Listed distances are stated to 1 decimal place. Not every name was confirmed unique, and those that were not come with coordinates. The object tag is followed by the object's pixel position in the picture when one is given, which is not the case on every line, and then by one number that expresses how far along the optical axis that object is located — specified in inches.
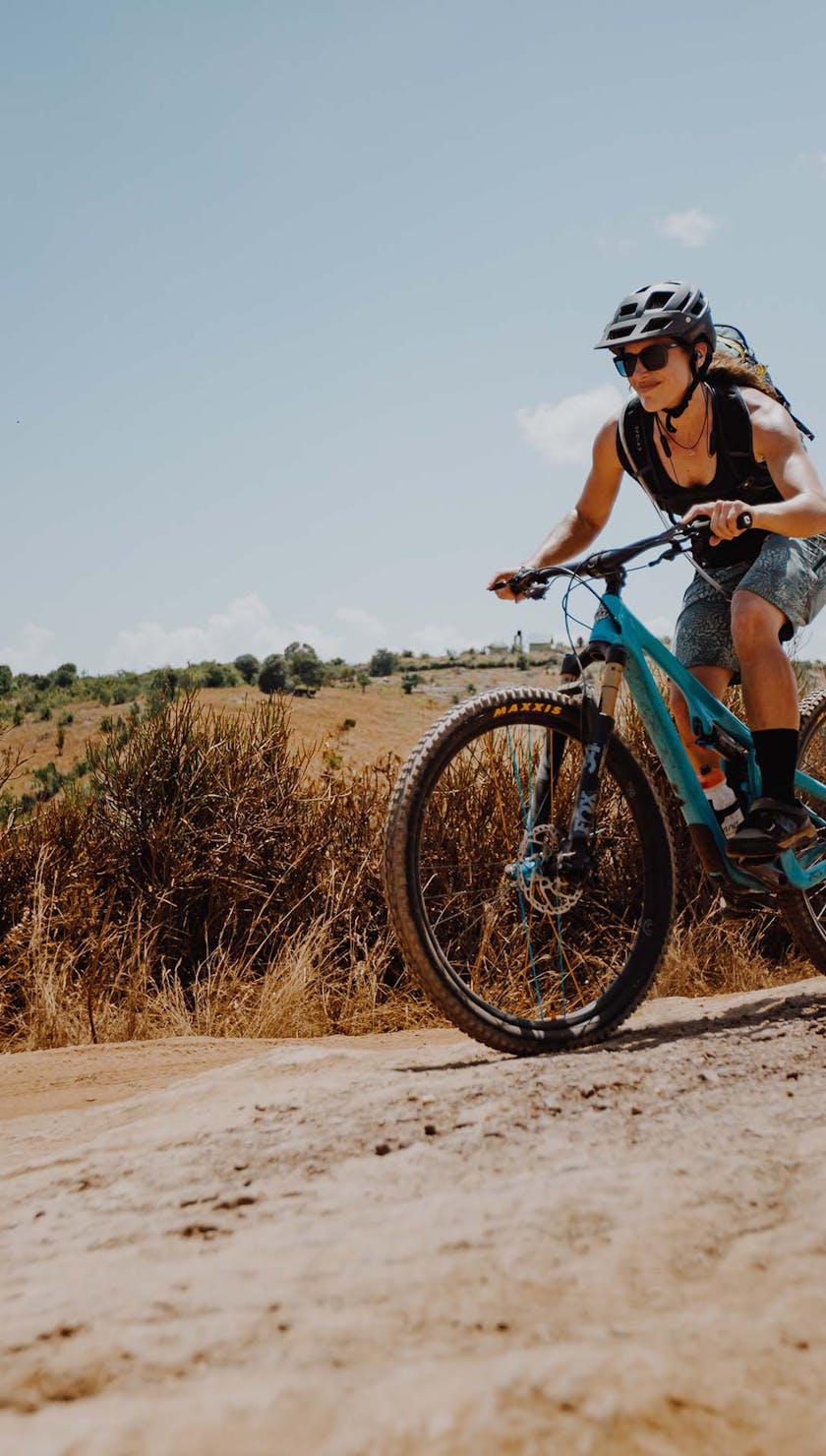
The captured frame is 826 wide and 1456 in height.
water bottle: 164.1
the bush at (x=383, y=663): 2046.0
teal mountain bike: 135.5
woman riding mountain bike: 156.3
